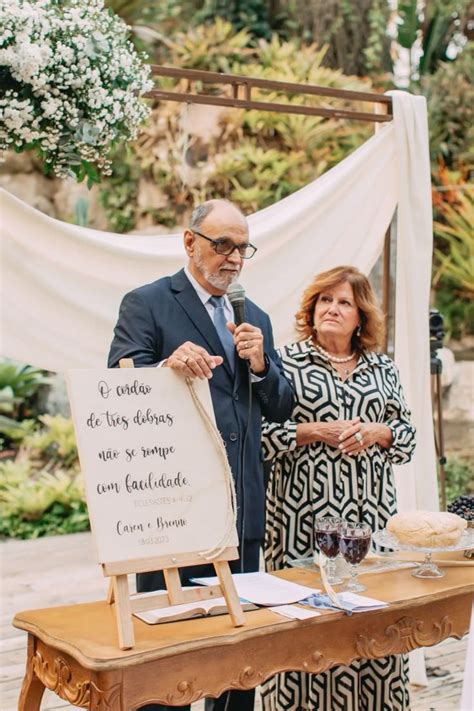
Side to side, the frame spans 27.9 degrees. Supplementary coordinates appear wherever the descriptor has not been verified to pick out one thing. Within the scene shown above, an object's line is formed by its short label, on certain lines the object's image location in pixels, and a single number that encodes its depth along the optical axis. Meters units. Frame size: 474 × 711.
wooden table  1.91
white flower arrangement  2.43
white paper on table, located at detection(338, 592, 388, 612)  2.21
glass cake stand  2.44
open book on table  2.10
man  2.56
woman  2.95
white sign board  1.98
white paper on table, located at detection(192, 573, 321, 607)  2.26
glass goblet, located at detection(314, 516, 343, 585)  2.30
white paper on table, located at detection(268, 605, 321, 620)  2.15
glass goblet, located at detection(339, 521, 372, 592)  2.29
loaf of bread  2.45
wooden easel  1.93
